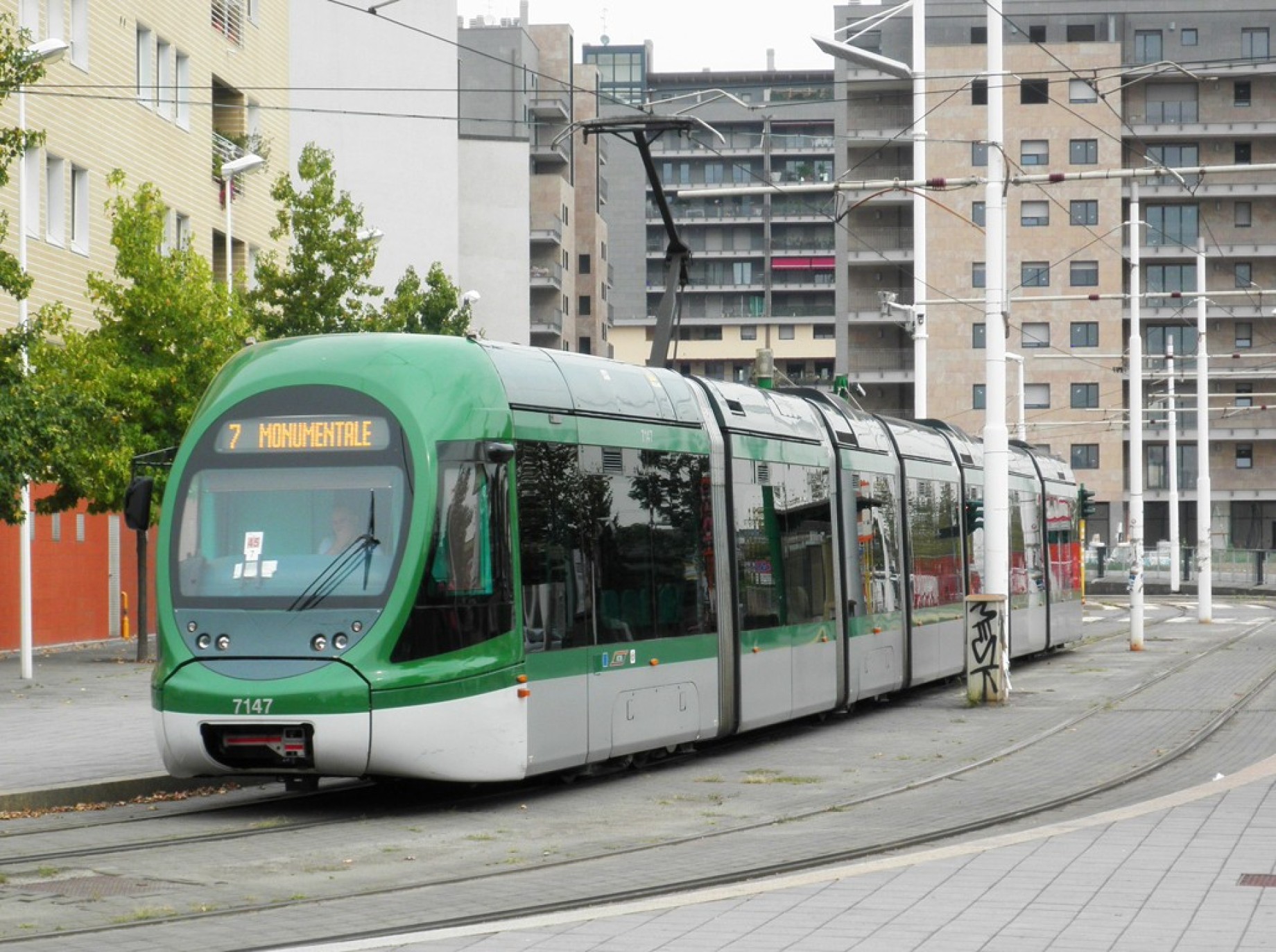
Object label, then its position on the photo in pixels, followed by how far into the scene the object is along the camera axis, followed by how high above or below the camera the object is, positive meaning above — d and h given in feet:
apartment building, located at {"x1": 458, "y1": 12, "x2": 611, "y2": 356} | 306.96 +53.44
